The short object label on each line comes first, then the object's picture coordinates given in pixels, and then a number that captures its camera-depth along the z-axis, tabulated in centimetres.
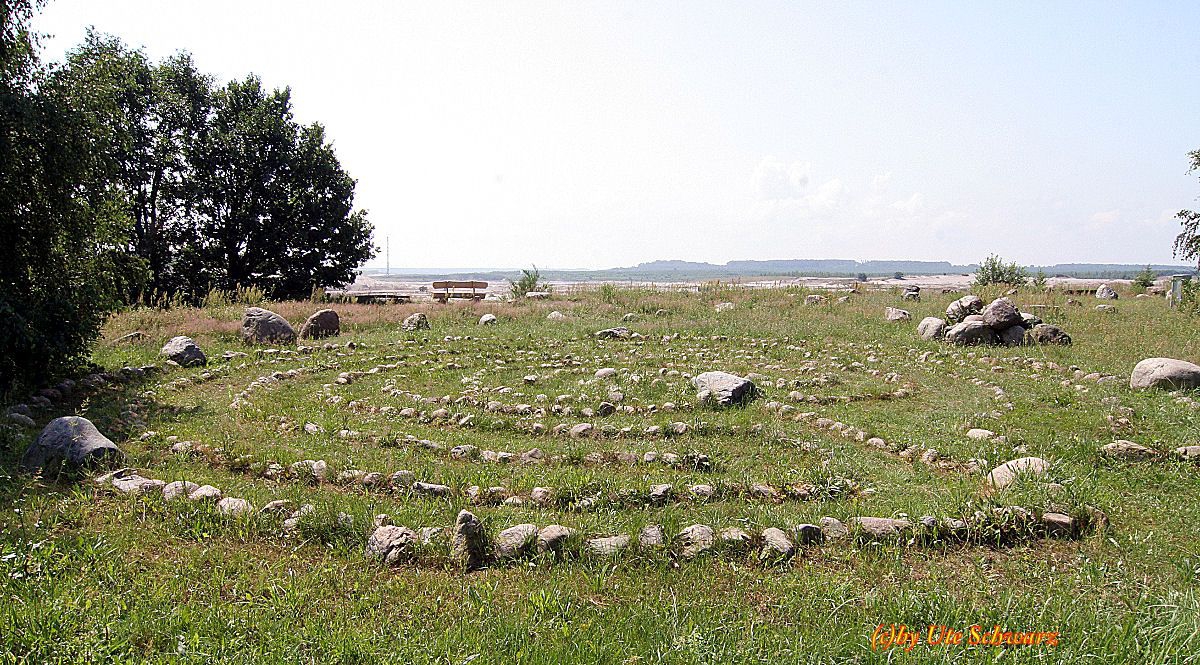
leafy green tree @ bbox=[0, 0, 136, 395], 890
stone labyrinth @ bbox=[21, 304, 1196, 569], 505
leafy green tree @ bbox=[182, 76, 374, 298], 2991
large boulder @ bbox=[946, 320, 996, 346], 1464
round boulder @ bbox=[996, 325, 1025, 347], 1450
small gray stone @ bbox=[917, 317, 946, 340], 1577
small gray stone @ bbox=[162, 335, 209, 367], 1227
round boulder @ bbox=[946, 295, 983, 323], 1742
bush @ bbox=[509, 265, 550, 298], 2553
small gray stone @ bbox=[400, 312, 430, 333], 1771
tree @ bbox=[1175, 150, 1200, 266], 2039
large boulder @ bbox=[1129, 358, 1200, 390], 955
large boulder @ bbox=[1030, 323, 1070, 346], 1458
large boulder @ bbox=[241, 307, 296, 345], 1501
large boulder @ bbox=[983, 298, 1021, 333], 1471
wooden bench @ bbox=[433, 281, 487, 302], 2709
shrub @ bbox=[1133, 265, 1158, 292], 3108
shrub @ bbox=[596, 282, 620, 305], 2292
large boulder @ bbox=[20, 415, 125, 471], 620
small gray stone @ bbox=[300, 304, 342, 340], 1627
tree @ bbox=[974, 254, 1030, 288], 3253
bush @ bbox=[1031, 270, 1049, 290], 2684
